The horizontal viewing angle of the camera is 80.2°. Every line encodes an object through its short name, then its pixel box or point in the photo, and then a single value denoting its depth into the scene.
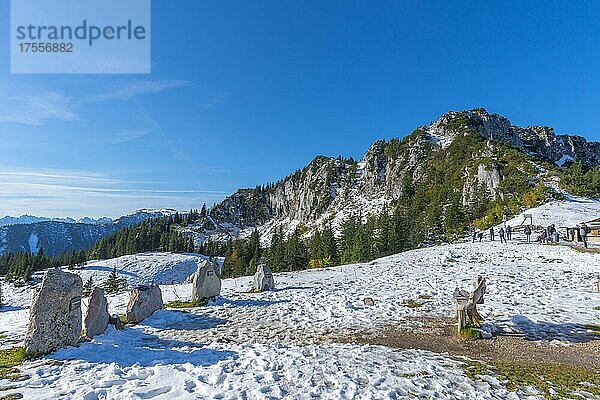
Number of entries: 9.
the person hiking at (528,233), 35.35
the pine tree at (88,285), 66.66
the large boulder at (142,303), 13.65
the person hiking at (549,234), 34.54
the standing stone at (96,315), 10.69
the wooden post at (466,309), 11.52
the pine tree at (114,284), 62.08
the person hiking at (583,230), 32.17
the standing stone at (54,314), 9.12
